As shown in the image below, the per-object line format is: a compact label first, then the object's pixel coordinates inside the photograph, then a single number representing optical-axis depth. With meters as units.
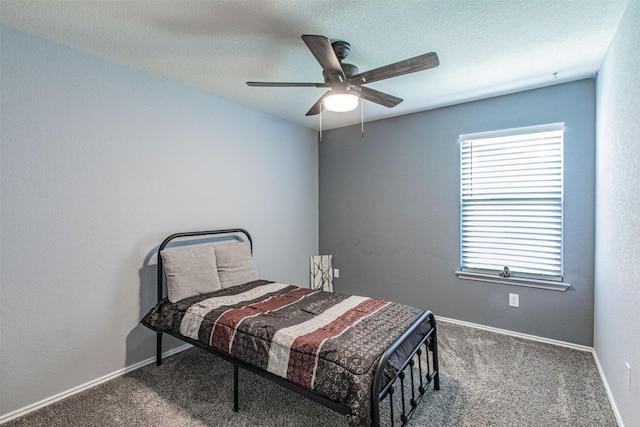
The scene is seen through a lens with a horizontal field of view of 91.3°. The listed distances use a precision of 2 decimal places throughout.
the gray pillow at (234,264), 2.94
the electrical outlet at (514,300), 3.17
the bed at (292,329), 1.61
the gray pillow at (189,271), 2.57
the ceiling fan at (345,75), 1.80
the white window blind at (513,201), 3.01
